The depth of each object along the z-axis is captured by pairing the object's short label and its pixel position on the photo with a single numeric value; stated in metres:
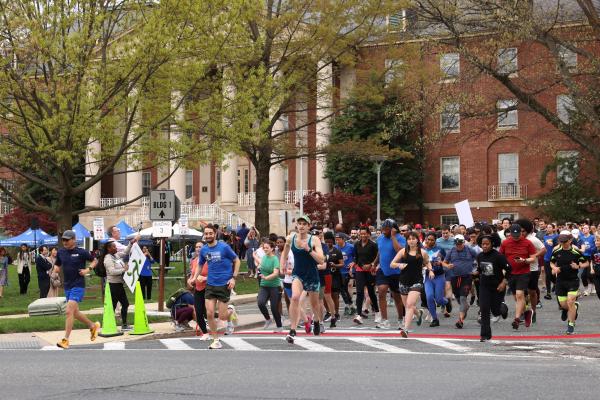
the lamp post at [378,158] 38.97
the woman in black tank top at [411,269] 18.13
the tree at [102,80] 28.12
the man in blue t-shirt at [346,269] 23.23
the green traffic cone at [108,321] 19.59
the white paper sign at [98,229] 36.47
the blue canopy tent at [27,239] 50.81
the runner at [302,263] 17.00
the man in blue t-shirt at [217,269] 17.03
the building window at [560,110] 54.74
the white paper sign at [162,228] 23.58
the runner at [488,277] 16.83
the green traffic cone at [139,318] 19.61
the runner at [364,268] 21.17
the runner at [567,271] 18.89
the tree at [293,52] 34.28
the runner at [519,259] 18.84
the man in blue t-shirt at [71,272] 17.45
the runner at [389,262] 19.33
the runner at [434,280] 20.61
